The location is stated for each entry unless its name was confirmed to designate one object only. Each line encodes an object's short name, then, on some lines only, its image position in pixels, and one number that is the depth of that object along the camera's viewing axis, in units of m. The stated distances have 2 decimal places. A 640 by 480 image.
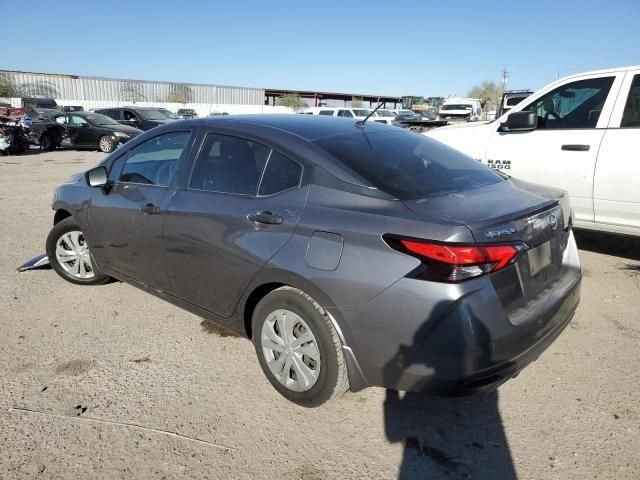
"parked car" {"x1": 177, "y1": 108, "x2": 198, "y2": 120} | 31.11
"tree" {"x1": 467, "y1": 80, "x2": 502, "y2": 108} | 81.19
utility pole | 74.03
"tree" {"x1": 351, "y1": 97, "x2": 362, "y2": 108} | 57.75
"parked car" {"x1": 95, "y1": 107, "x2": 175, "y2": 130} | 20.08
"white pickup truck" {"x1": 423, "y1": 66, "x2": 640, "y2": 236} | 4.52
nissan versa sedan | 2.11
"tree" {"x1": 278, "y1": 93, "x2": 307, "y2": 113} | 63.08
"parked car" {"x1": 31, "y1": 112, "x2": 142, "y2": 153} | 17.36
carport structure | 72.94
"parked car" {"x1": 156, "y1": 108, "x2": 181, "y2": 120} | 21.45
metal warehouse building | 55.44
